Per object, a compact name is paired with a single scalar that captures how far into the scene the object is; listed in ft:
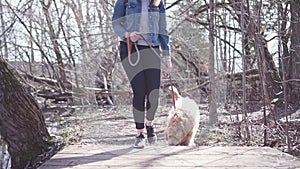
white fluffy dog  11.96
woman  10.23
